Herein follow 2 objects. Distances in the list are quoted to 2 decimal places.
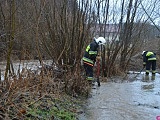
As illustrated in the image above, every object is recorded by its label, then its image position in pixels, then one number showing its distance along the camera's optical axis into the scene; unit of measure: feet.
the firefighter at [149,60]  35.82
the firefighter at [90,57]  22.45
